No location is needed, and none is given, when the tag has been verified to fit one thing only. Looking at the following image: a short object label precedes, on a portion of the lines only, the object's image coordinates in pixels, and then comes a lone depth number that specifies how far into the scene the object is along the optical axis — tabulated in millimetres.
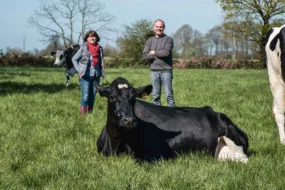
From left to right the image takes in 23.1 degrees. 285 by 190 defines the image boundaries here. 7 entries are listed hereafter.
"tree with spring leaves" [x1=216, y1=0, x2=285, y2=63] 75718
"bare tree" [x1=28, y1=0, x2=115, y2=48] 95434
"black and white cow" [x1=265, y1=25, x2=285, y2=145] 10644
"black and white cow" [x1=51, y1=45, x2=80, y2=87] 28878
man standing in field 14334
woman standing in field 15226
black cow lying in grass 7999
